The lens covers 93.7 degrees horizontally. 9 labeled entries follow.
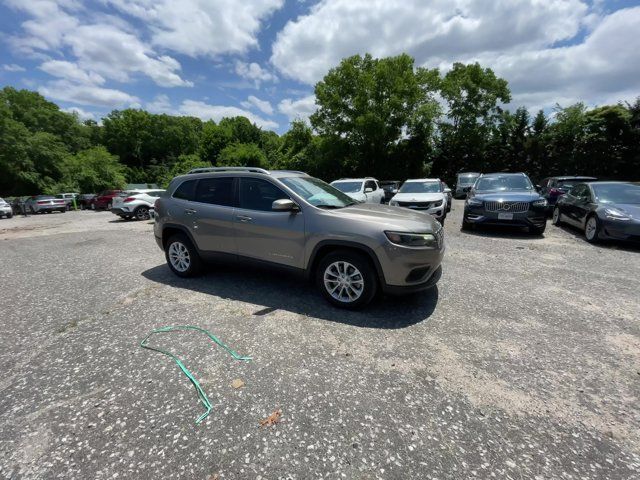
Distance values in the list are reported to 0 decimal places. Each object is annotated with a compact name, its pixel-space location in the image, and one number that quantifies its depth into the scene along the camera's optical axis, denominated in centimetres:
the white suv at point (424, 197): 941
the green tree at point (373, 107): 2541
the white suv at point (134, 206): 1503
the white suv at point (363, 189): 1019
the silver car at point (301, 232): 342
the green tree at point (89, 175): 3253
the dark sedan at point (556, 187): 1097
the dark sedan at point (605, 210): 632
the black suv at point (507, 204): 750
